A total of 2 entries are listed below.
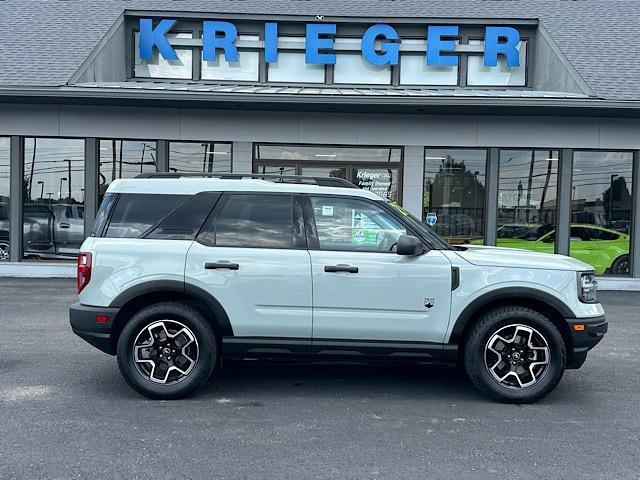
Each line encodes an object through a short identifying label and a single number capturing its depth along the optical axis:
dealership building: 11.44
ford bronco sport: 4.82
